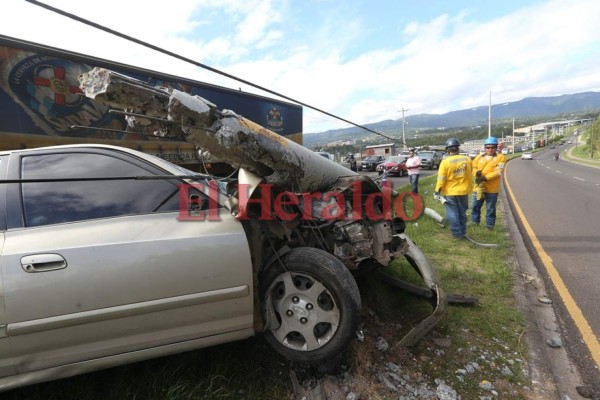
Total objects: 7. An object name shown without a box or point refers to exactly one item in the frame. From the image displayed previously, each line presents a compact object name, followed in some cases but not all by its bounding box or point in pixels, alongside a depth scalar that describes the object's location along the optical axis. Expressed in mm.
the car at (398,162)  22494
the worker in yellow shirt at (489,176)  6285
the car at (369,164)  27672
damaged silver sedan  1921
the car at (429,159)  28234
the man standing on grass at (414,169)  10722
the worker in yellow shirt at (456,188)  5570
